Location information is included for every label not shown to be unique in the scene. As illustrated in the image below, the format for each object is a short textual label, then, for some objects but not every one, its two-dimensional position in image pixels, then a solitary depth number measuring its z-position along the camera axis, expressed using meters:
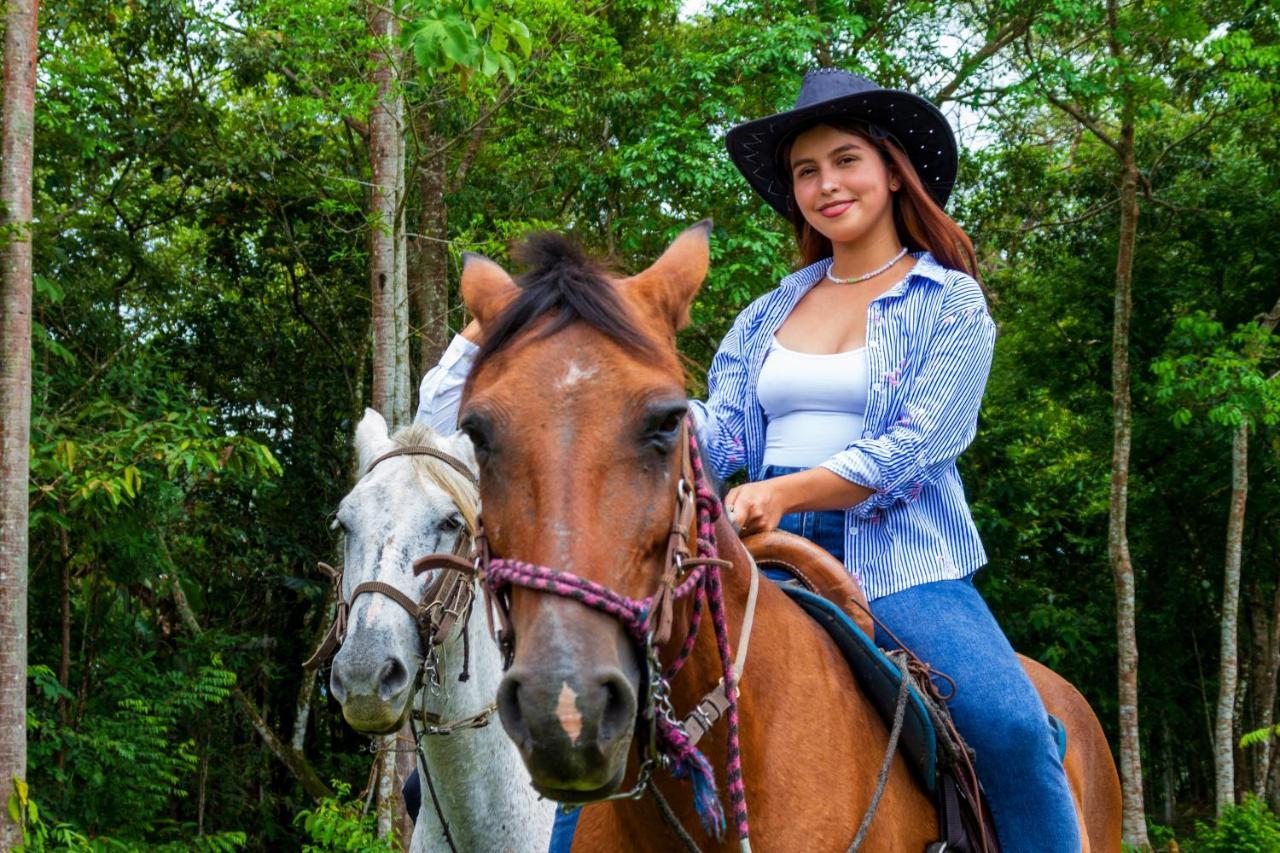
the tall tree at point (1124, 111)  11.42
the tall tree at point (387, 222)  7.81
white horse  3.59
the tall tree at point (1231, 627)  11.59
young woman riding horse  1.58
